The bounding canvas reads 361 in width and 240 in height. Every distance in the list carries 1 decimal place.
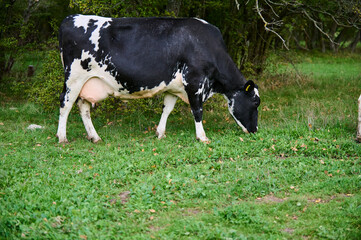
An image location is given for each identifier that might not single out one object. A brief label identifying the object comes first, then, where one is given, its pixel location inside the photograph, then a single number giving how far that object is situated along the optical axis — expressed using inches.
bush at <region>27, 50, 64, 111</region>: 449.1
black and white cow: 359.3
